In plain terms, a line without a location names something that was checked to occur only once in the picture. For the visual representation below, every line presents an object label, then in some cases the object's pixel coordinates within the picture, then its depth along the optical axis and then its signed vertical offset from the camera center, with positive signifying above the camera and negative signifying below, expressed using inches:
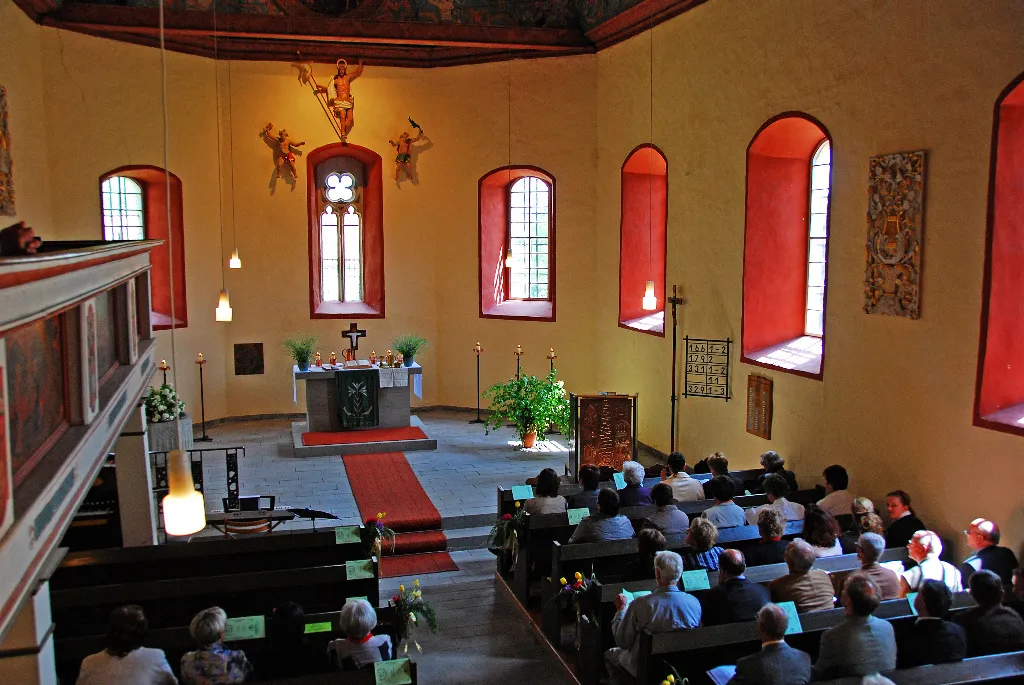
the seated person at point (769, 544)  281.4 -90.1
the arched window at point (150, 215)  593.6 +14.7
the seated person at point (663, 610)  235.9 -92.4
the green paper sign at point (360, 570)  290.5 -101.8
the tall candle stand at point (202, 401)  584.7 -105.6
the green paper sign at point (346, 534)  319.6 -99.6
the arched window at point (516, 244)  650.2 -2.6
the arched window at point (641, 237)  567.2 +2.5
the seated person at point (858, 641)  205.9 -87.5
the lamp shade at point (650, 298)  460.4 -27.7
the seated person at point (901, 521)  305.4 -90.6
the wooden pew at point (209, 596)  271.7 -106.2
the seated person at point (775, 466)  390.0 -93.4
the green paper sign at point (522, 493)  372.2 -99.5
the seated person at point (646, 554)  273.9 -91.7
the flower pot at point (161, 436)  515.2 -108.0
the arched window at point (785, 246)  449.1 -1.9
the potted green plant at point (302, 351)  579.2 -69.1
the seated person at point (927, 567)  265.4 -91.6
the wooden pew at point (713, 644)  224.1 -96.8
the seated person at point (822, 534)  283.9 -87.7
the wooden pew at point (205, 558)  301.3 -105.6
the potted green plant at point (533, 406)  560.4 -98.4
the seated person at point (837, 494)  345.7 -92.7
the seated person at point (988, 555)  272.1 -90.1
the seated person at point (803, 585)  245.3 -89.4
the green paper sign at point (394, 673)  215.3 -99.0
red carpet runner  400.8 -127.2
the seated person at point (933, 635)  210.7 -87.9
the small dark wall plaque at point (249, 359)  647.1 -82.7
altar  577.0 -103.0
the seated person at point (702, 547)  272.8 -88.6
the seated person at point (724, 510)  320.2 -91.0
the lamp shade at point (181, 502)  184.7 -51.7
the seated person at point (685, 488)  371.2 -96.7
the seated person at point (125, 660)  208.5 -93.9
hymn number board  477.1 -65.3
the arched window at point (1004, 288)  300.4 -14.3
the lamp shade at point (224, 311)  484.2 -37.5
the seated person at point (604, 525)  310.7 -93.5
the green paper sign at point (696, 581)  259.4 -93.3
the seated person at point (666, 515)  320.2 -93.4
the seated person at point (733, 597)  240.2 -90.5
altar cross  606.9 -60.9
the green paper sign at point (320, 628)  247.6 -101.8
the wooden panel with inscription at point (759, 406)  440.5 -77.4
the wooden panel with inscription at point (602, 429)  468.4 -93.5
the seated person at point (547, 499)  348.8 -96.0
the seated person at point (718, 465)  378.0 -89.6
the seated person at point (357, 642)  230.4 -99.3
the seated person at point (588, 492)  361.4 -97.3
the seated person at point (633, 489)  372.2 -97.7
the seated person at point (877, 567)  251.3 -87.2
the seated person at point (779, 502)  331.4 -91.6
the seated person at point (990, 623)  218.8 -88.4
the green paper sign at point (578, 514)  337.4 -97.4
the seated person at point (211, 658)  211.0 -94.6
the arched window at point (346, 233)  657.0 +4.2
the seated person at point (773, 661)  199.3 -88.9
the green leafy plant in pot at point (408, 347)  599.6 -68.4
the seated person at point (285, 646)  231.5 -100.4
